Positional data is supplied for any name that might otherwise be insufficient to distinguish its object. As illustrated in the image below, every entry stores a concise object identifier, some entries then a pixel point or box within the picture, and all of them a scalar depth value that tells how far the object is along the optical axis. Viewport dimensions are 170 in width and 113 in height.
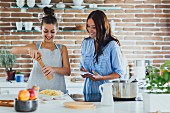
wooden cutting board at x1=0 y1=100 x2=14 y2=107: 2.70
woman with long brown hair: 3.54
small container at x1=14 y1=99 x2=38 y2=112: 2.48
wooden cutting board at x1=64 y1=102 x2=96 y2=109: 2.64
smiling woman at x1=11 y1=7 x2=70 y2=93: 3.59
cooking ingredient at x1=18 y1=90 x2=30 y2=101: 2.50
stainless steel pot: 2.93
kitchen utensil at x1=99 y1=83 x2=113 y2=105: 2.77
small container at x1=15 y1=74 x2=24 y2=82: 4.86
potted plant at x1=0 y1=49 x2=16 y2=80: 5.12
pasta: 3.06
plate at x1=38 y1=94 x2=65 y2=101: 2.94
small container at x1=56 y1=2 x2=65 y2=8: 5.30
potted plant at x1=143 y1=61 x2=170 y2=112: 2.47
